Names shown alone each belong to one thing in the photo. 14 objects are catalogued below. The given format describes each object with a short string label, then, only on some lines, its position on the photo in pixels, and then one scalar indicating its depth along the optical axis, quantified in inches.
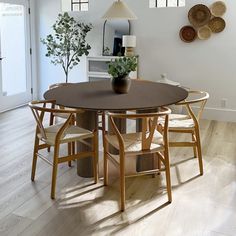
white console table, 208.8
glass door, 218.4
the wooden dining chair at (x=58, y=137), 105.3
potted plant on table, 115.5
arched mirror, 212.4
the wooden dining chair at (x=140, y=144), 98.8
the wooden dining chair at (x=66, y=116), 136.9
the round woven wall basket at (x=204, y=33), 194.4
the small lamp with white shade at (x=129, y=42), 195.9
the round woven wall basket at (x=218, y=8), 188.5
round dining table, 103.3
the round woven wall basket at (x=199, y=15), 191.8
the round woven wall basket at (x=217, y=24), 190.7
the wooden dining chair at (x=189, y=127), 123.4
